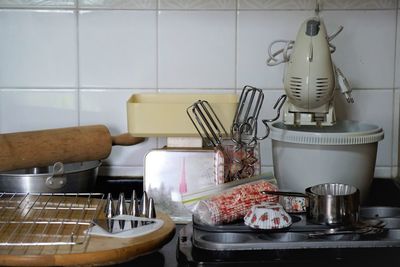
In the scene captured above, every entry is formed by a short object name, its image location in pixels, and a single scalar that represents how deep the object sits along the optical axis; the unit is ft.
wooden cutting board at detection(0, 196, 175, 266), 3.00
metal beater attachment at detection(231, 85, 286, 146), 4.00
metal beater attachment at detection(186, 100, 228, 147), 3.96
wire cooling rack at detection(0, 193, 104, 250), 3.24
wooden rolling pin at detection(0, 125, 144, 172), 3.98
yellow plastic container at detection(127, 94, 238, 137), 4.03
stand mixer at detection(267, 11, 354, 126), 3.90
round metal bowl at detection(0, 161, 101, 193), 3.99
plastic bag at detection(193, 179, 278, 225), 3.47
